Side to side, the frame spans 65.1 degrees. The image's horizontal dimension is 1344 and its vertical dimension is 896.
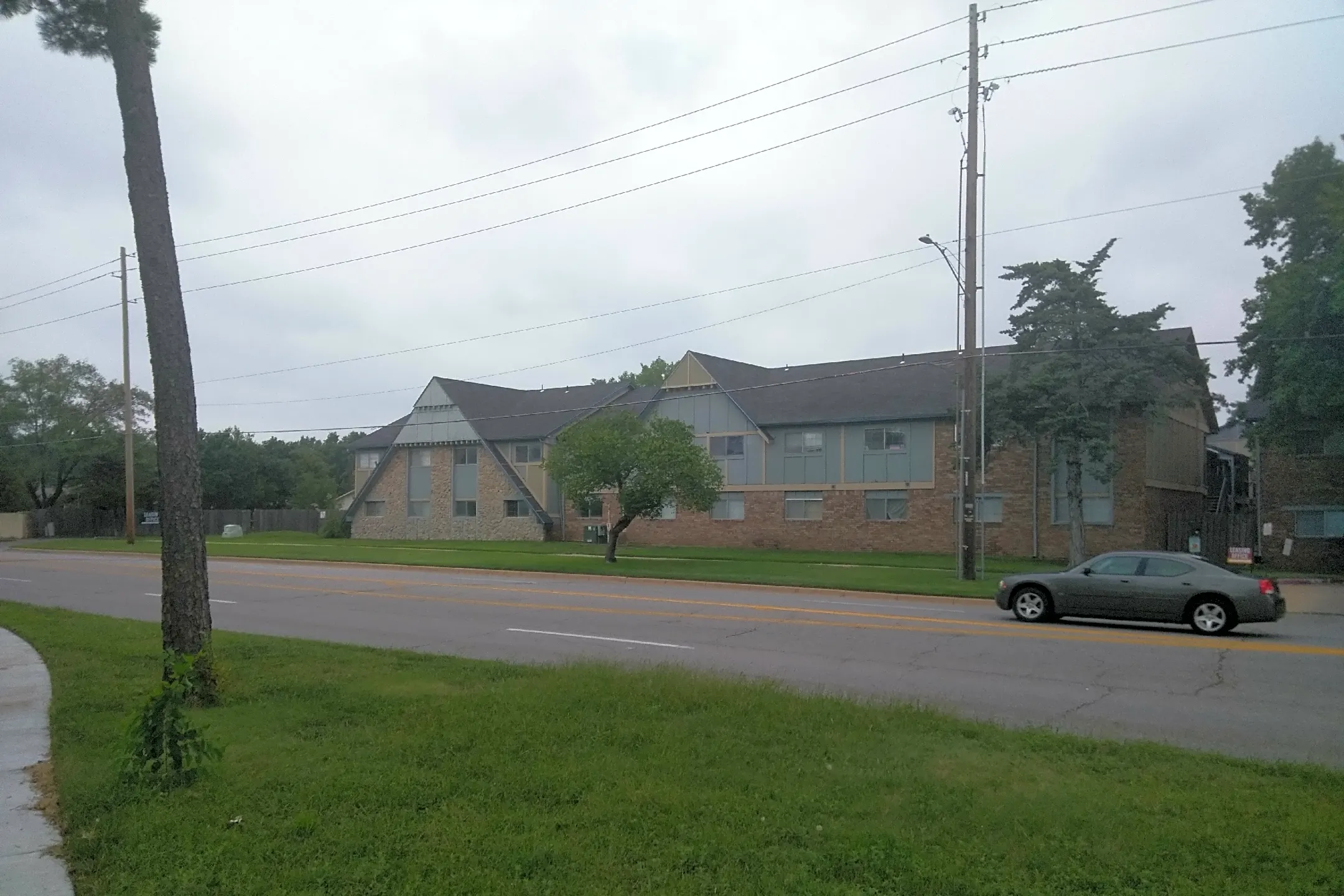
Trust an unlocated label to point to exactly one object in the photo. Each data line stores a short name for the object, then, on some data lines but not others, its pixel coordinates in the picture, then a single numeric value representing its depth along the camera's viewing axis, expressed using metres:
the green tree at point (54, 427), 62.81
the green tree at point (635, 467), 32.12
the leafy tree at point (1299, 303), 32.44
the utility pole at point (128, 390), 44.91
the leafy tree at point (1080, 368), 30.73
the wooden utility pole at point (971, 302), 24.84
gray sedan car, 15.84
